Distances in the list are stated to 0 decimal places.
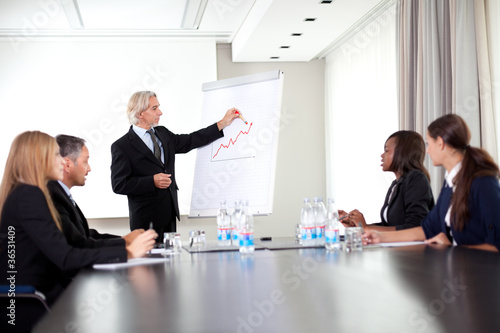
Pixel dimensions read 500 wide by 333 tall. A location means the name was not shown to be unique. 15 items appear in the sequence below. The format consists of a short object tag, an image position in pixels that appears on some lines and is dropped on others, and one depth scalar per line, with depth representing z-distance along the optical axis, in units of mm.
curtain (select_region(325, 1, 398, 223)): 5918
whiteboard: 3830
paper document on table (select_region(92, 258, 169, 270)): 2260
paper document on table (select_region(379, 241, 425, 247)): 2686
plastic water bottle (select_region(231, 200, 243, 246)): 2785
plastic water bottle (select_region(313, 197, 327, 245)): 2828
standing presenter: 4035
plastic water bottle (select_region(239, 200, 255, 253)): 2613
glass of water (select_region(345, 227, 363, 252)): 2539
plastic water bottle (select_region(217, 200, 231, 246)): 2984
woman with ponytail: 2418
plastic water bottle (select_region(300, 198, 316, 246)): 2805
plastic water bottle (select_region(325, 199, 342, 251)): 2576
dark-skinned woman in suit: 3166
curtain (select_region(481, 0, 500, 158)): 4039
